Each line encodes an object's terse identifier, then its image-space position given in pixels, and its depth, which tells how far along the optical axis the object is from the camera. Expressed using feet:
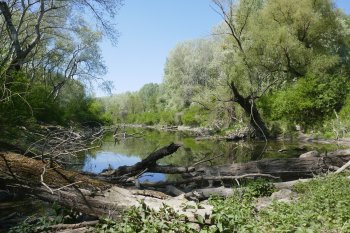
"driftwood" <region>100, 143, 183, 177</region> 32.53
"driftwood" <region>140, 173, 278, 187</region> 32.52
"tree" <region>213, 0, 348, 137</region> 91.71
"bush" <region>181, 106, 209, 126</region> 146.89
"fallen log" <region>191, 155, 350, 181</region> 35.24
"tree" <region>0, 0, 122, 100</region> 107.71
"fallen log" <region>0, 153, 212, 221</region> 20.63
